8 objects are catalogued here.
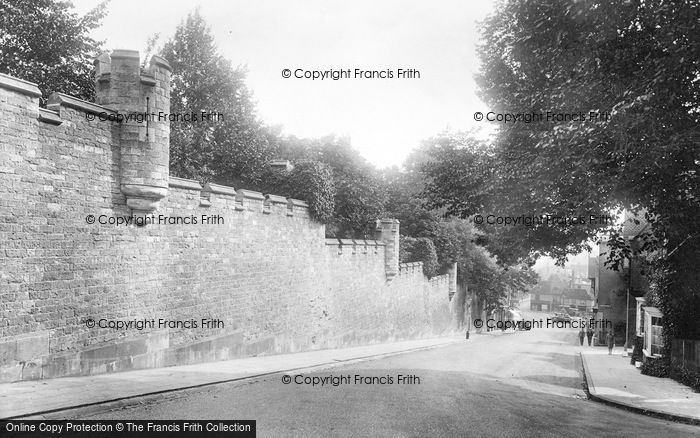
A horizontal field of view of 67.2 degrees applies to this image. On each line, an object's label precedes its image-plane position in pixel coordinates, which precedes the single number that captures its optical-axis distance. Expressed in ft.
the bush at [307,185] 62.90
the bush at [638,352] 71.67
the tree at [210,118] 89.15
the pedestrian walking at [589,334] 134.07
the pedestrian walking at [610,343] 90.68
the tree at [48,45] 66.54
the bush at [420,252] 108.17
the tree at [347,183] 93.50
